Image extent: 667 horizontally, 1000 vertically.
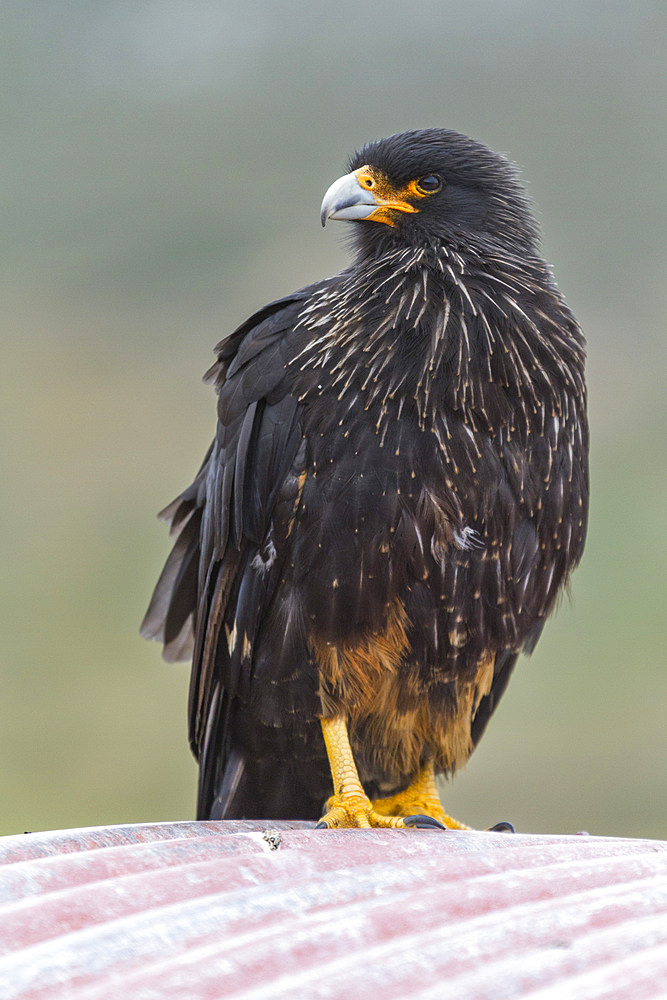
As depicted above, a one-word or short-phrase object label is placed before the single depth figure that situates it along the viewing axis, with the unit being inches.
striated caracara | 426.5
